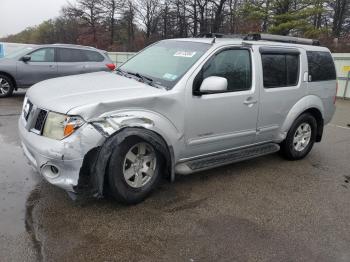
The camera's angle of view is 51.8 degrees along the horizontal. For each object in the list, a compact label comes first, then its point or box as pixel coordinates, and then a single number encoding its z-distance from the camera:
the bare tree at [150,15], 50.75
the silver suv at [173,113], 3.40
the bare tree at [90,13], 57.44
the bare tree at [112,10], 55.75
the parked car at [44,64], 10.30
